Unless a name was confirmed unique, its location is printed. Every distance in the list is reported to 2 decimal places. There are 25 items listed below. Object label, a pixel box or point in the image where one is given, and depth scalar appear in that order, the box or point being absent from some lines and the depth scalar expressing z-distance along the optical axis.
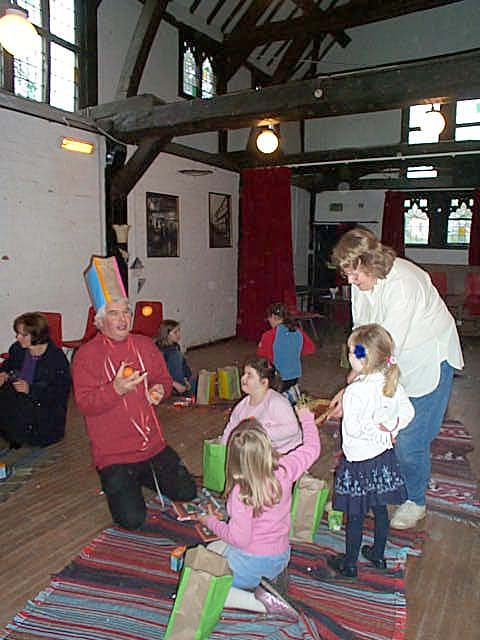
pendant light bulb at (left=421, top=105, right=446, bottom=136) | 6.54
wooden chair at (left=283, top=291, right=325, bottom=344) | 8.77
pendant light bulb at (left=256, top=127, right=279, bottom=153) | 6.56
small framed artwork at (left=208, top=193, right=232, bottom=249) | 8.99
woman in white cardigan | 2.59
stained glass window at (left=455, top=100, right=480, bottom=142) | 10.15
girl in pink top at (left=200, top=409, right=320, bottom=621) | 2.09
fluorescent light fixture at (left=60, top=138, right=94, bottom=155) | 5.86
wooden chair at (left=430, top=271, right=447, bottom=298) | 10.34
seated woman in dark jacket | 4.07
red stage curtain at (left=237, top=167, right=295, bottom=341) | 8.98
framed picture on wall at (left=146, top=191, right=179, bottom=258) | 7.53
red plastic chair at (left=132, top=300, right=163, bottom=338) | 6.68
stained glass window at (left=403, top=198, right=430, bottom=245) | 12.32
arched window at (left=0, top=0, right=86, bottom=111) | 5.47
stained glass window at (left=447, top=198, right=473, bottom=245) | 11.87
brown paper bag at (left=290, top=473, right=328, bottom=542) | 2.78
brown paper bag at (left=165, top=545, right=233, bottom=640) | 1.93
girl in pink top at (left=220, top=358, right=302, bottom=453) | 2.92
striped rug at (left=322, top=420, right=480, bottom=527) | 3.20
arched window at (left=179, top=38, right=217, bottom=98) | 8.03
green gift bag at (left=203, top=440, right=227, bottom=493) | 3.25
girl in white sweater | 2.36
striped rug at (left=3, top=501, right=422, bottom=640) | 2.15
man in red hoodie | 2.90
